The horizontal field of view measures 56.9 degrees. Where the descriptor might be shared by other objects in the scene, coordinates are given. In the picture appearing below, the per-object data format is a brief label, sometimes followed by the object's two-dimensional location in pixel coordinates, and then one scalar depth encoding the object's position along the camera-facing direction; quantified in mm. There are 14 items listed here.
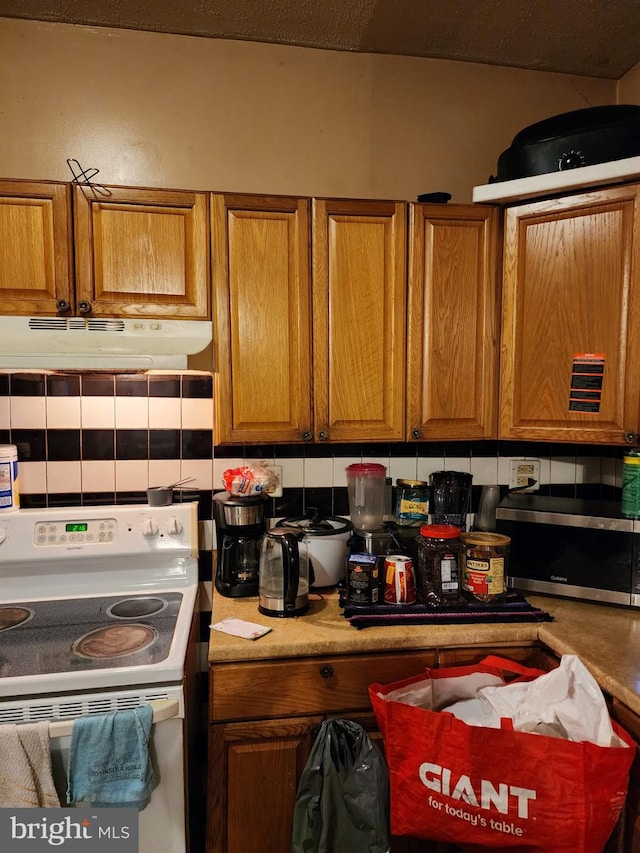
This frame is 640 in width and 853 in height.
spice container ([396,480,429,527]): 2064
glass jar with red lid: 1773
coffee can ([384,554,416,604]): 1792
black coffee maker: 1882
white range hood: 1565
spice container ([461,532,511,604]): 1788
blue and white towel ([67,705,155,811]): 1322
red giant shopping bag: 1217
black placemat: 1696
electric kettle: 1703
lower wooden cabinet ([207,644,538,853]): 1546
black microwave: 1759
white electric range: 1368
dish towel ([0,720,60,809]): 1279
